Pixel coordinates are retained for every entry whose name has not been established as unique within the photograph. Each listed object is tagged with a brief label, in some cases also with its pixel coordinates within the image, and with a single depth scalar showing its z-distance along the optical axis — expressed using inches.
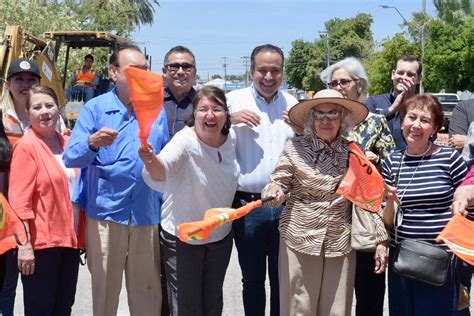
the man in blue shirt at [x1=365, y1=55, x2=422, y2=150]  199.2
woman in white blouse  159.5
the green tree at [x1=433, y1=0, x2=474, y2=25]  1843.0
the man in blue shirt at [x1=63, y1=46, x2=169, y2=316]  167.0
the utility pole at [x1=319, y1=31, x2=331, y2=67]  3254.2
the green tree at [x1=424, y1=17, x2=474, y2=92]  1310.3
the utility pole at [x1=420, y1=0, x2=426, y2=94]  1518.6
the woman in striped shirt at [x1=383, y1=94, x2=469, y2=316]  153.4
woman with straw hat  157.2
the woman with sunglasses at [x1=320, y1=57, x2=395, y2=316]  182.4
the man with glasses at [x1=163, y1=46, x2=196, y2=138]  191.3
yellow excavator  453.7
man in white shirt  177.3
